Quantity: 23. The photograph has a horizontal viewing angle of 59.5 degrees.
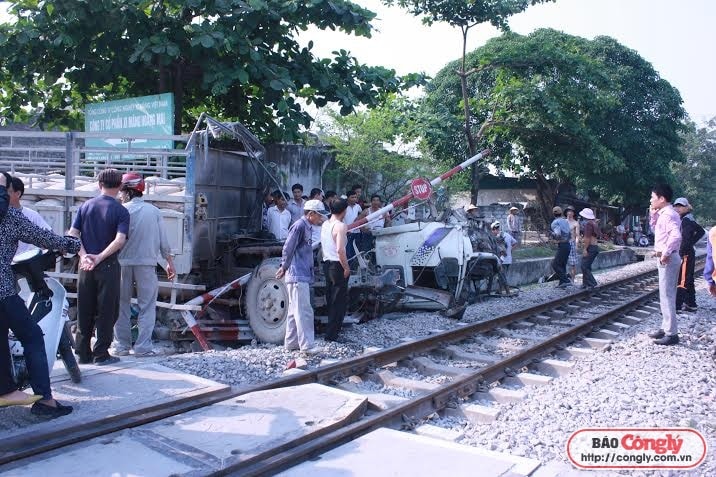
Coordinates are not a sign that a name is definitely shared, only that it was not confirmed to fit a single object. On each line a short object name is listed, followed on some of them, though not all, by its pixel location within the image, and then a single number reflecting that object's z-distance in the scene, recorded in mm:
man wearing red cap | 6523
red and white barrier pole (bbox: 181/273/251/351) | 7719
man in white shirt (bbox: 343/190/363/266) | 10328
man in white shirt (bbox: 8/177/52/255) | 4840
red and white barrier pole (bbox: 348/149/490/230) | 9555
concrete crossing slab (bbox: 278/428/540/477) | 3783
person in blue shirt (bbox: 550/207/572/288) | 13516
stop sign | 9984
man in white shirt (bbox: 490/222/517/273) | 13537
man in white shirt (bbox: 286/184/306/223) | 10109
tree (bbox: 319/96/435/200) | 16281
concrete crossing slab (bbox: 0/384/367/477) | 3656
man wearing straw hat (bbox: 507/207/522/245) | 16656
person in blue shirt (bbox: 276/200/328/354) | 6832
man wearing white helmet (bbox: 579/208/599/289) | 13188
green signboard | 10039
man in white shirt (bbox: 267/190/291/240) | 9516
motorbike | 4508
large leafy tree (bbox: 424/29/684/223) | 17078
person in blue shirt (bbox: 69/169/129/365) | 5727
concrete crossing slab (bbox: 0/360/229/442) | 4281
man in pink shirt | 7359
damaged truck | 7816
